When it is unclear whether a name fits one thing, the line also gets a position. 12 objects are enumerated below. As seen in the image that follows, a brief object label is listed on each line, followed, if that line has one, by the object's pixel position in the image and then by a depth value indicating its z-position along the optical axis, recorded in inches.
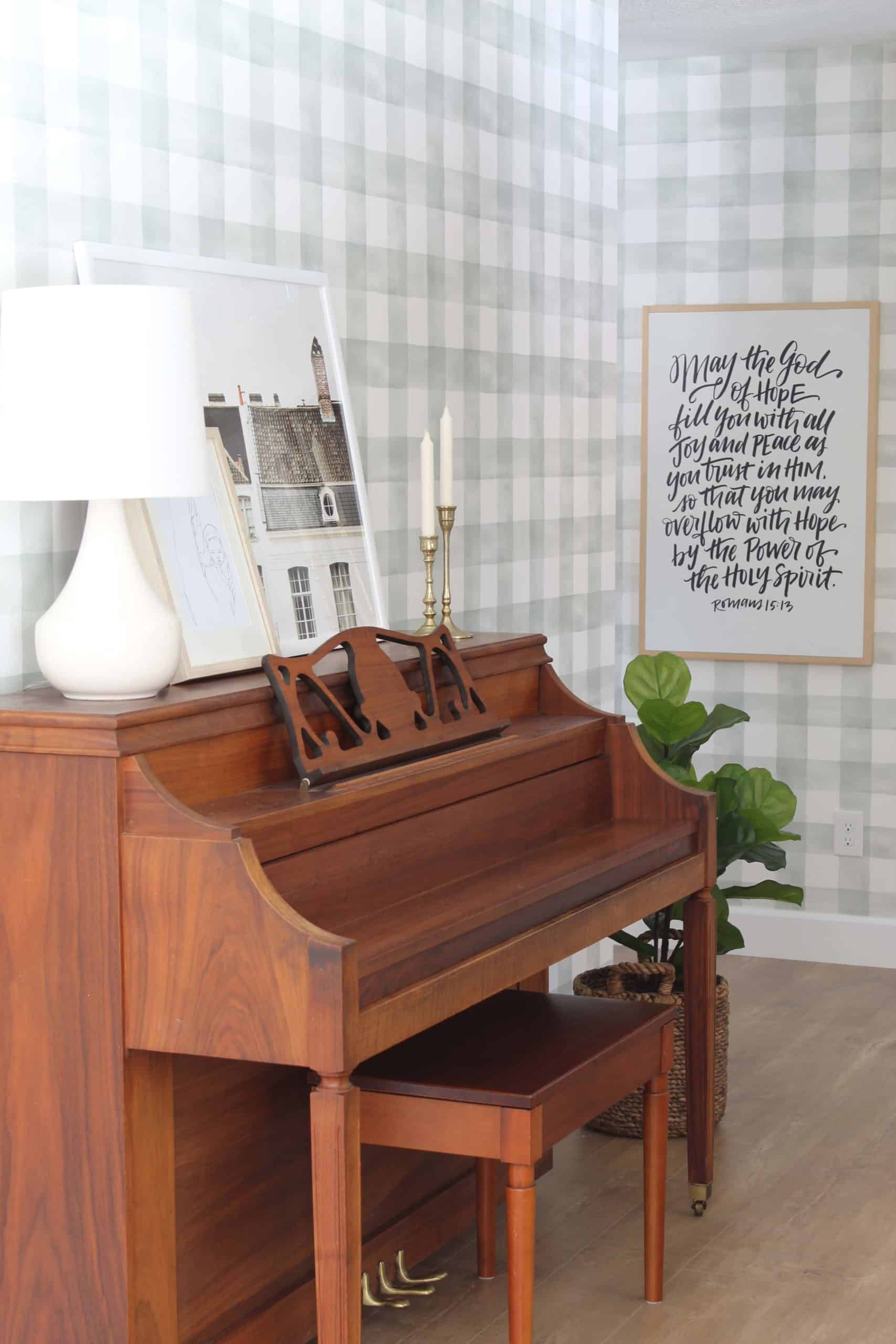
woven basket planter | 137.4
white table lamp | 80.9
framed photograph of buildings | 104.7
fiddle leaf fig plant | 137.9
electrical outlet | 189.6
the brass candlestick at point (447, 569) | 117.1
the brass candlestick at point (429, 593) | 114.7
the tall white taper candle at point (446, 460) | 115.6
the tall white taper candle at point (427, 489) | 113.9
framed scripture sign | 186.4
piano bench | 90.2
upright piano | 79.5
